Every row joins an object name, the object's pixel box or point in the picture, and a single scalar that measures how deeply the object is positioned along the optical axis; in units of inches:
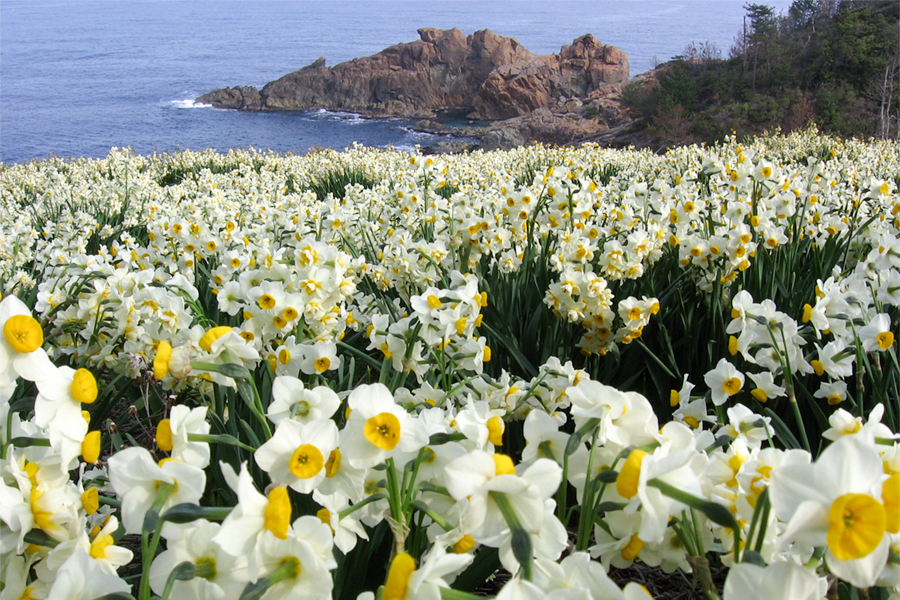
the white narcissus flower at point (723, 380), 19.5
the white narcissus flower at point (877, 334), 20.4
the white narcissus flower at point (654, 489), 10.5
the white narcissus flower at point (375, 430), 12.3
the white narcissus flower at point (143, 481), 11.8
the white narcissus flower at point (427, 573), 10.2
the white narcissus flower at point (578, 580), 10.0
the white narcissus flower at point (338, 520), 12.8
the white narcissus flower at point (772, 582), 9.7
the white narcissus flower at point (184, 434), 13.4
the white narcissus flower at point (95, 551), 12.8
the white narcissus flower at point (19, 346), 13.3
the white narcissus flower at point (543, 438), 12.8
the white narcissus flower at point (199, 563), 11.3
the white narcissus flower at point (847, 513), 9.3
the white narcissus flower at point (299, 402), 14.3
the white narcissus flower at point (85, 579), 11.0
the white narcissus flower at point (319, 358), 20.6
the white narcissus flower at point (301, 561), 10.8
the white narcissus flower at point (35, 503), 13.0
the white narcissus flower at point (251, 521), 10.6
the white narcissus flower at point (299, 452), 12.0
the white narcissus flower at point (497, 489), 10.6
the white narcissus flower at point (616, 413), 12.2
